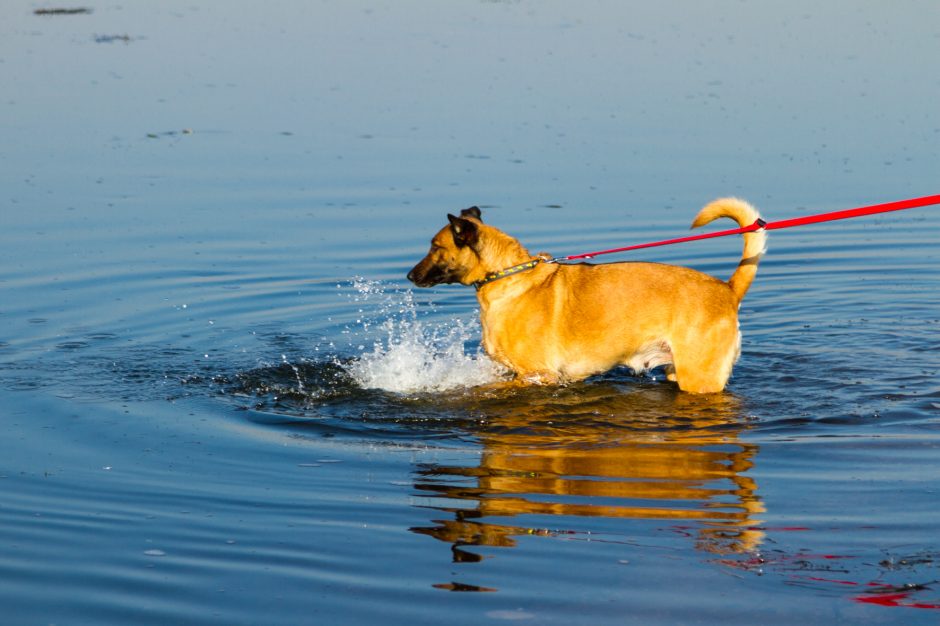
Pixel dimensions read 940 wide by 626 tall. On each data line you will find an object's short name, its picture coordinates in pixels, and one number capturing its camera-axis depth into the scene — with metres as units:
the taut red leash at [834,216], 13.59
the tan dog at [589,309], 16.80
